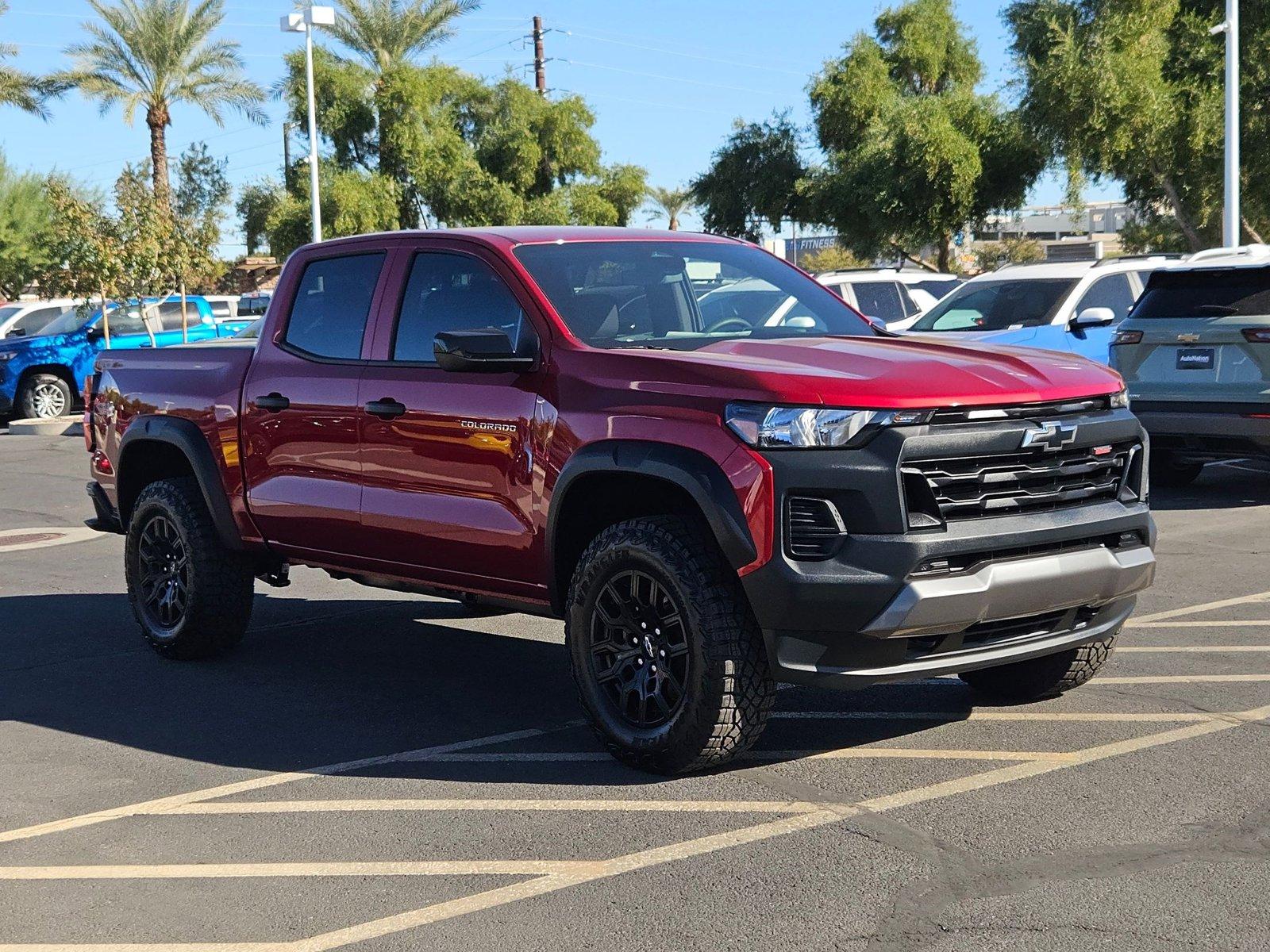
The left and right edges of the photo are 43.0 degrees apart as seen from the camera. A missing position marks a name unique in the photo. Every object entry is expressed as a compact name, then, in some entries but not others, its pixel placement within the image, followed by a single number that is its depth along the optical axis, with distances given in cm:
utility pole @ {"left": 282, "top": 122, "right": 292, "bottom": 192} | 4969
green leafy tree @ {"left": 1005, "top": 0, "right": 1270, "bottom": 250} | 2492
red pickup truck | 496
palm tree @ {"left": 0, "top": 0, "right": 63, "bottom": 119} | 3906
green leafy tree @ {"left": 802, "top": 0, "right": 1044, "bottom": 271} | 3319
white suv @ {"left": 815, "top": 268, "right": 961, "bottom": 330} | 1928
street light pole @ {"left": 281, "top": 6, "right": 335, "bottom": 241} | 2900
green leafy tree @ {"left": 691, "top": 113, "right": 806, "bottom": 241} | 4069
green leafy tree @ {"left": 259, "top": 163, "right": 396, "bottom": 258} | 4656
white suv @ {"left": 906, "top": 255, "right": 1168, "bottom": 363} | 1467
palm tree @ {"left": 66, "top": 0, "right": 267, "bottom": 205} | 3750
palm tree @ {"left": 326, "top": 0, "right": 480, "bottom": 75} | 4394
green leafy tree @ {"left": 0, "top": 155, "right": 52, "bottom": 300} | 5422
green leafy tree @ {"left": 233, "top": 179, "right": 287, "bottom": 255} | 5081
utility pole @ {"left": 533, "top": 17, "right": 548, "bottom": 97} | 5559
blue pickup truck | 2419
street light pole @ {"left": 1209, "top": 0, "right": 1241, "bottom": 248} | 2023
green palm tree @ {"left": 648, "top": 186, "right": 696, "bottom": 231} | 6438
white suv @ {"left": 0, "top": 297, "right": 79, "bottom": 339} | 2561
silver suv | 1141
